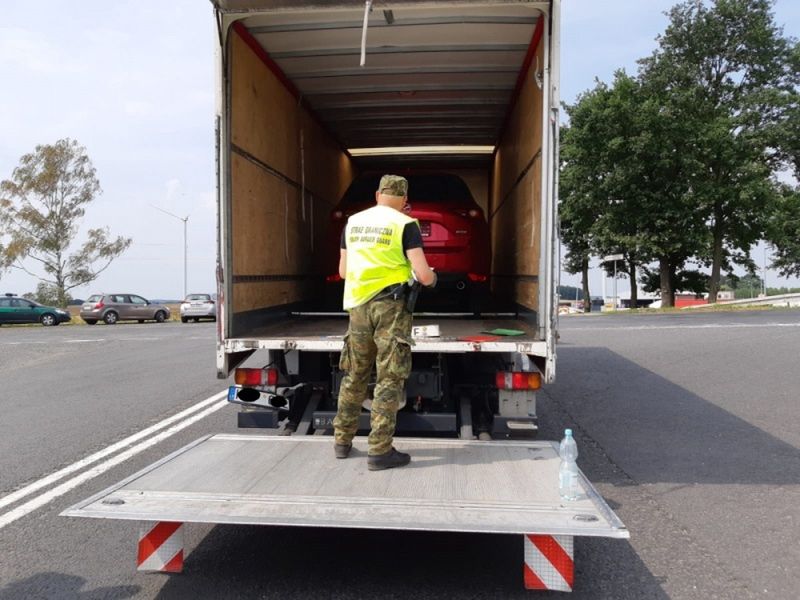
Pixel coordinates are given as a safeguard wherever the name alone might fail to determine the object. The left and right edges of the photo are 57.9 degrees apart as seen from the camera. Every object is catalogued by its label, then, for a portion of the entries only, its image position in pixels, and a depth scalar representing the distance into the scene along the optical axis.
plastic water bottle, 3.59
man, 4.34
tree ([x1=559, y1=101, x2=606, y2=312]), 38.13
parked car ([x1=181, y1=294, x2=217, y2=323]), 33.75
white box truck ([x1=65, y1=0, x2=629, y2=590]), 3.52
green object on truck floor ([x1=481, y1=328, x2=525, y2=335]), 5.81
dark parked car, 33.00
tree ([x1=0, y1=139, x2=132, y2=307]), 45.72
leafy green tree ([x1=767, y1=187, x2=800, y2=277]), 37.16
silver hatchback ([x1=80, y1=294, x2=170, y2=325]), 33.66
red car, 7.40
